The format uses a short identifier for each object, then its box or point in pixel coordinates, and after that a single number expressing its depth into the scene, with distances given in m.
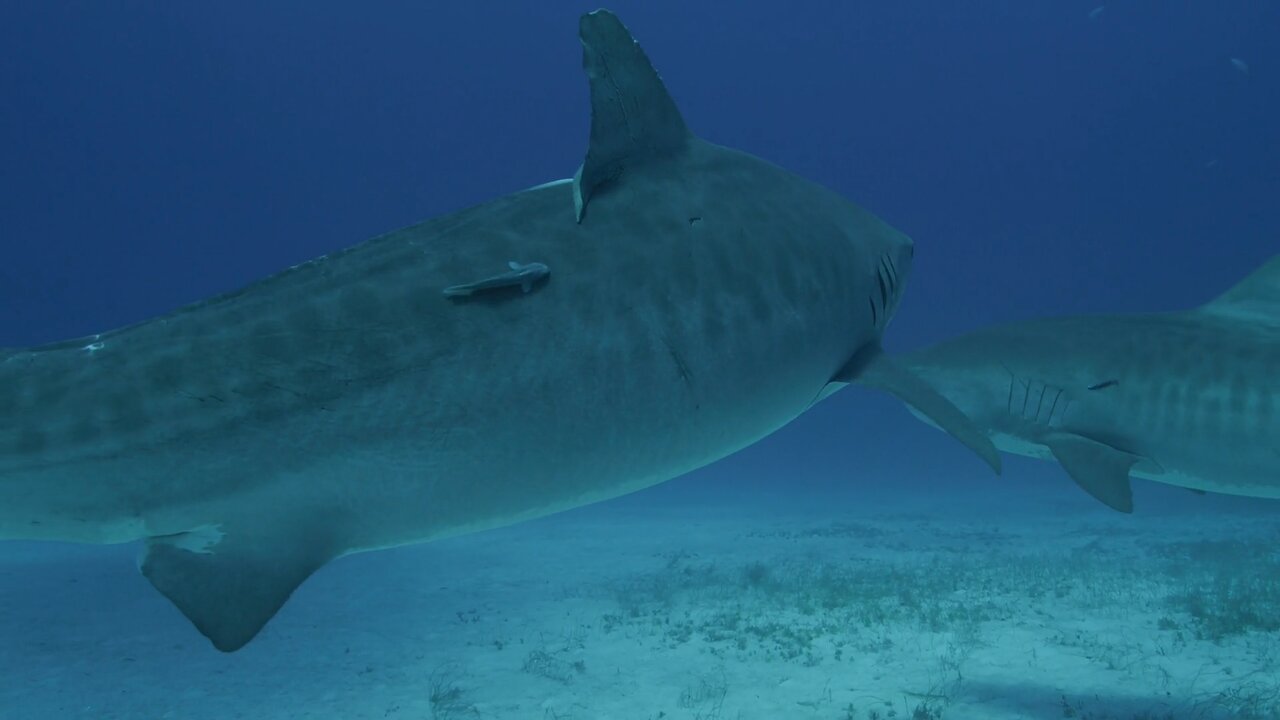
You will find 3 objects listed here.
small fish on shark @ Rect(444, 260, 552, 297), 2.37
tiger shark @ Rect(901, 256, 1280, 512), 5.38
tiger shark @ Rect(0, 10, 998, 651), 2.19
